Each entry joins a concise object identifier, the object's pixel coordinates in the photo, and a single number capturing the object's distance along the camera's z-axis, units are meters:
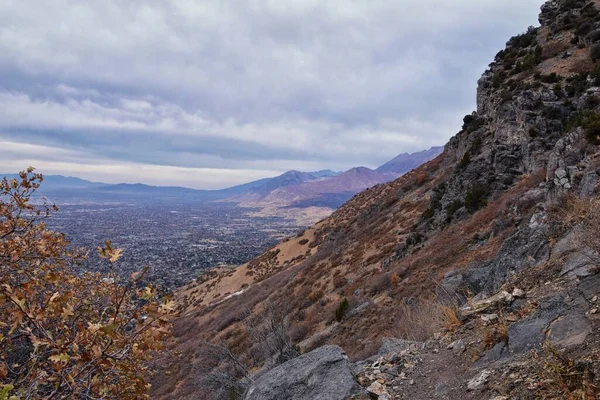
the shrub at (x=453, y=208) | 20.86
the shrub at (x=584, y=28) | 21.31
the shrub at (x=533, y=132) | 18.44
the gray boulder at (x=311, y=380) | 5.53
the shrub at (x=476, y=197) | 19.54
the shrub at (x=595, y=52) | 18.72
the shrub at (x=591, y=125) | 11.41
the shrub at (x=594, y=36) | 20.16
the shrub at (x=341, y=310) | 15.47
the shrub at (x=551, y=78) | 19.43
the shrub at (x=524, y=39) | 26.27
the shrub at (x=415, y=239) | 20.83
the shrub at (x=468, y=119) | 29.20
